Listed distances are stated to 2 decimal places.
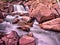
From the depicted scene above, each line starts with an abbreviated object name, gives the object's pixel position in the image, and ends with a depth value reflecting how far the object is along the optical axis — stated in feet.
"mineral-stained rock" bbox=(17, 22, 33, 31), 18.14
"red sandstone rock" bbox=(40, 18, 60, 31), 17.91
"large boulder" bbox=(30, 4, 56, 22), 21.25
